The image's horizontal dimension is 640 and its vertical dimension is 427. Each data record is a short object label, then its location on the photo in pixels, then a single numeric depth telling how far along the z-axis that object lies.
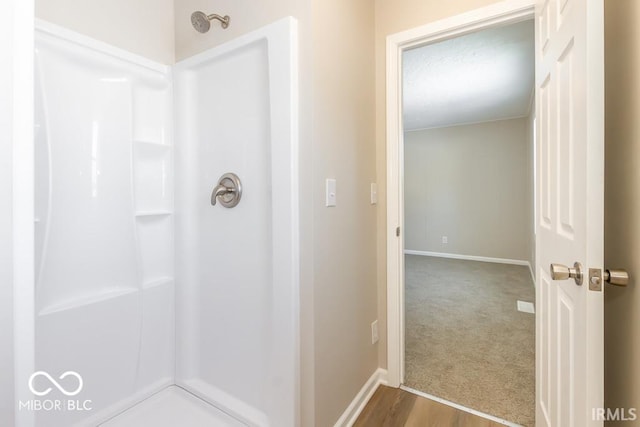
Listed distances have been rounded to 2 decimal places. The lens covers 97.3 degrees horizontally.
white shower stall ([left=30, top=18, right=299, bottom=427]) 1.22
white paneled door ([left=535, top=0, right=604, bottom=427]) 0.67
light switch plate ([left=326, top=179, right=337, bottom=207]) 1.29
